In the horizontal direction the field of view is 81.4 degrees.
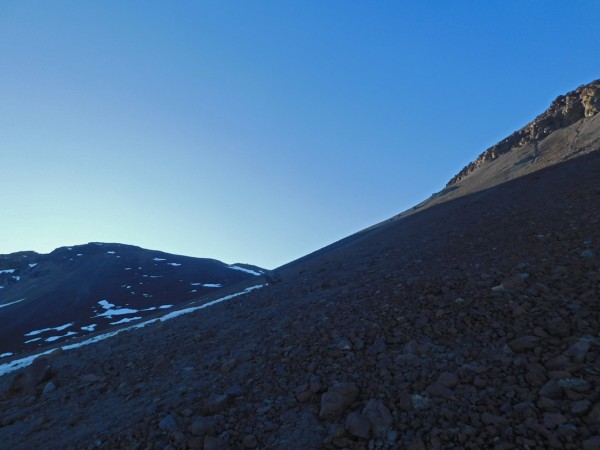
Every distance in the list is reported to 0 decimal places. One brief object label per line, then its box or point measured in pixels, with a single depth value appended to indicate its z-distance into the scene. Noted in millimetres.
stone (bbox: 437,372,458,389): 4762
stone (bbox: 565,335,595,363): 4554
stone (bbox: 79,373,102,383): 9953
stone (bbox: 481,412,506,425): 3854
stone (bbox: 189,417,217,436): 5031
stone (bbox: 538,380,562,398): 4039
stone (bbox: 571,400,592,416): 3672
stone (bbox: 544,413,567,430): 3611
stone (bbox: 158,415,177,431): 5422
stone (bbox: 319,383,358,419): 4883
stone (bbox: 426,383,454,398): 4596
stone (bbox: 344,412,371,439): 4297
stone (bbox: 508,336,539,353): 5164
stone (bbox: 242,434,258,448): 4668
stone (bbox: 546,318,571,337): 5289
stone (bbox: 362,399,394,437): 4312
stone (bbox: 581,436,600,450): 3252
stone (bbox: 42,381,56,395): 10012
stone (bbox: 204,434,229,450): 4695
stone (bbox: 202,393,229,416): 5622
